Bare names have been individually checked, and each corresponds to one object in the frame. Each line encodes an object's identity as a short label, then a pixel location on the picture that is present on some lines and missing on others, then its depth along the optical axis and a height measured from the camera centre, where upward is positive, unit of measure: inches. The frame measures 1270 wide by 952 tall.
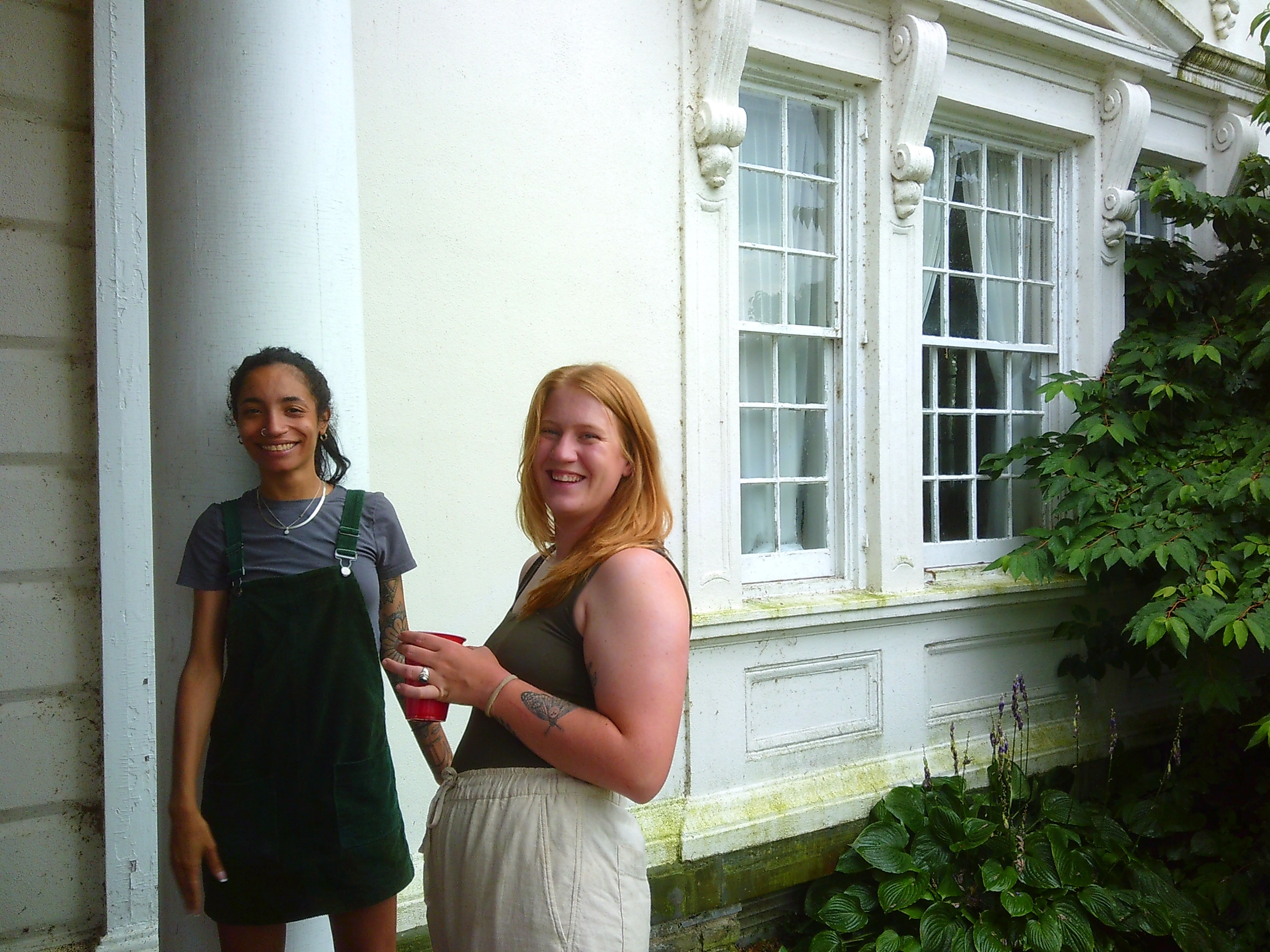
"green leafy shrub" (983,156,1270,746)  167.3 -1.7
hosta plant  147.2 -69.4
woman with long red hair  59.6 -15.1
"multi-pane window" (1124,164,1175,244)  226.7 +55.2
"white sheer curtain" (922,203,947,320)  192.2 +43.2
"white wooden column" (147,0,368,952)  66.6 +16.2
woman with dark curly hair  62.2 -15.1
